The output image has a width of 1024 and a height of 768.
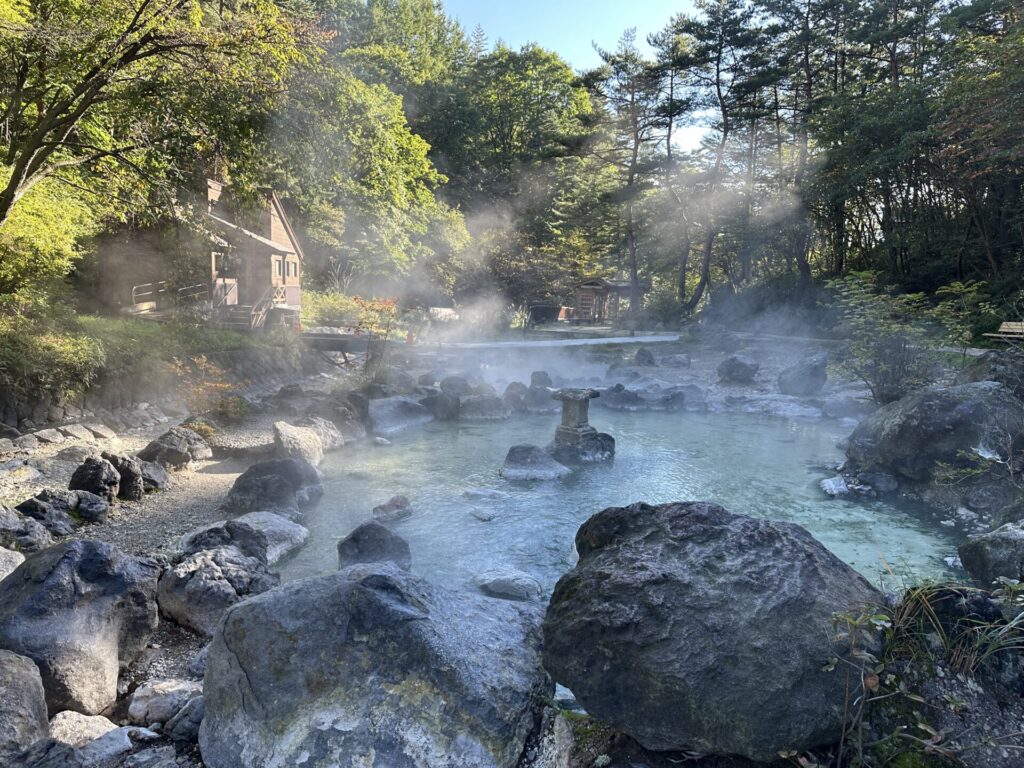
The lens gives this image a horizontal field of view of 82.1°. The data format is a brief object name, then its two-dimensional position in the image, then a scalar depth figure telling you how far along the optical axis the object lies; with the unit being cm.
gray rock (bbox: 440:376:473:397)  1562
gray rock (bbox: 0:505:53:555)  595
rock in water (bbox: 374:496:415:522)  809
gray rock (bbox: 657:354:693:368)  2305
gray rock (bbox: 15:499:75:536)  656
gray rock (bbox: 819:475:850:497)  950
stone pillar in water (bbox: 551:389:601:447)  1147
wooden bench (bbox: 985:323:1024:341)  1120
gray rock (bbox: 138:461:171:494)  823
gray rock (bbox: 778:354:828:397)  1742
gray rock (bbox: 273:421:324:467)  994
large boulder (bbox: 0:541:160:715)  371
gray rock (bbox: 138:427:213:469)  923
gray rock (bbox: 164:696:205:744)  342
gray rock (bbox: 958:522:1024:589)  532
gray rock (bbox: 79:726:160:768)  316
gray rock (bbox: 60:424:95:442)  973
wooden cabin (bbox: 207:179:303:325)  2222
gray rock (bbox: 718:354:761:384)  1962
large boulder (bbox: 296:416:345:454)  1130
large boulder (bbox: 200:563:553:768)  291
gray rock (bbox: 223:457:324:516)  784
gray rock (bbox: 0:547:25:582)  513
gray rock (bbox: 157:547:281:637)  486
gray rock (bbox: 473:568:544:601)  598
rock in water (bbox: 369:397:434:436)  1328
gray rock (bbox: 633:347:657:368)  2305
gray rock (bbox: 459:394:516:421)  1499
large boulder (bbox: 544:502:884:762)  258
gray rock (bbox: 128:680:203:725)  367
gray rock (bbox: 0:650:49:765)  291
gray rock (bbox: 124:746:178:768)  311
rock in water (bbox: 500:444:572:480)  1025
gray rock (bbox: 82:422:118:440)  1015
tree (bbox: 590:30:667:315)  3044
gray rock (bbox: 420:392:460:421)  1479
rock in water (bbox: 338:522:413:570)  639
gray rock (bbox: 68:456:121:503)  757
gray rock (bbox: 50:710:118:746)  337
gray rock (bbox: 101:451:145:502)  788
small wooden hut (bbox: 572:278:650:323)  3722
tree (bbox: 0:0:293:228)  880
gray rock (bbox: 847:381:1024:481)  831
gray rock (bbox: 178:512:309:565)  607
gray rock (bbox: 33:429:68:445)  928
